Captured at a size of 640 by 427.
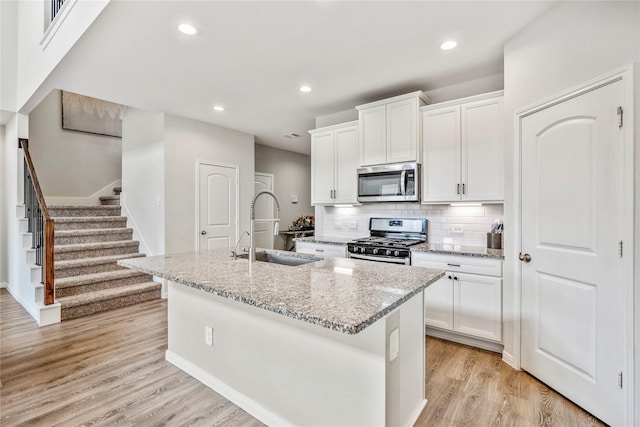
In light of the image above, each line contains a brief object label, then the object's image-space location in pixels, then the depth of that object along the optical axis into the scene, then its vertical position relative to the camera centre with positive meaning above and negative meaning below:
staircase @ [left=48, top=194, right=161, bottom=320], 3.69 -0.69
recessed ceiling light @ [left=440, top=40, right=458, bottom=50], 2.49 +1.36
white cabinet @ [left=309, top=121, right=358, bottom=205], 3.93 +0.63
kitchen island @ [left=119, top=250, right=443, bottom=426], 1.36 -0.69
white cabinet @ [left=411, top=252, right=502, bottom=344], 2.62 -0.78
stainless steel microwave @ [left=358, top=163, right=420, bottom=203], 3.34 +0.32
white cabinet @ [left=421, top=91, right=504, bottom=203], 2.87 +0.60
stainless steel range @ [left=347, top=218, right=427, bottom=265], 3.14 -0.34
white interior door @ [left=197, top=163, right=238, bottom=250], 4.77 +0.08
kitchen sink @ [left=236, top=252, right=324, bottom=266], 2.45 -0.39
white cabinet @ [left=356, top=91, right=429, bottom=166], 3.31 +0.92
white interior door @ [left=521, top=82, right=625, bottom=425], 1.74 -0.25
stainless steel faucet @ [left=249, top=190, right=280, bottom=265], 2.25 -0.22
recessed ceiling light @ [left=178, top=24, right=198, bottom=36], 2.26 +1.36
